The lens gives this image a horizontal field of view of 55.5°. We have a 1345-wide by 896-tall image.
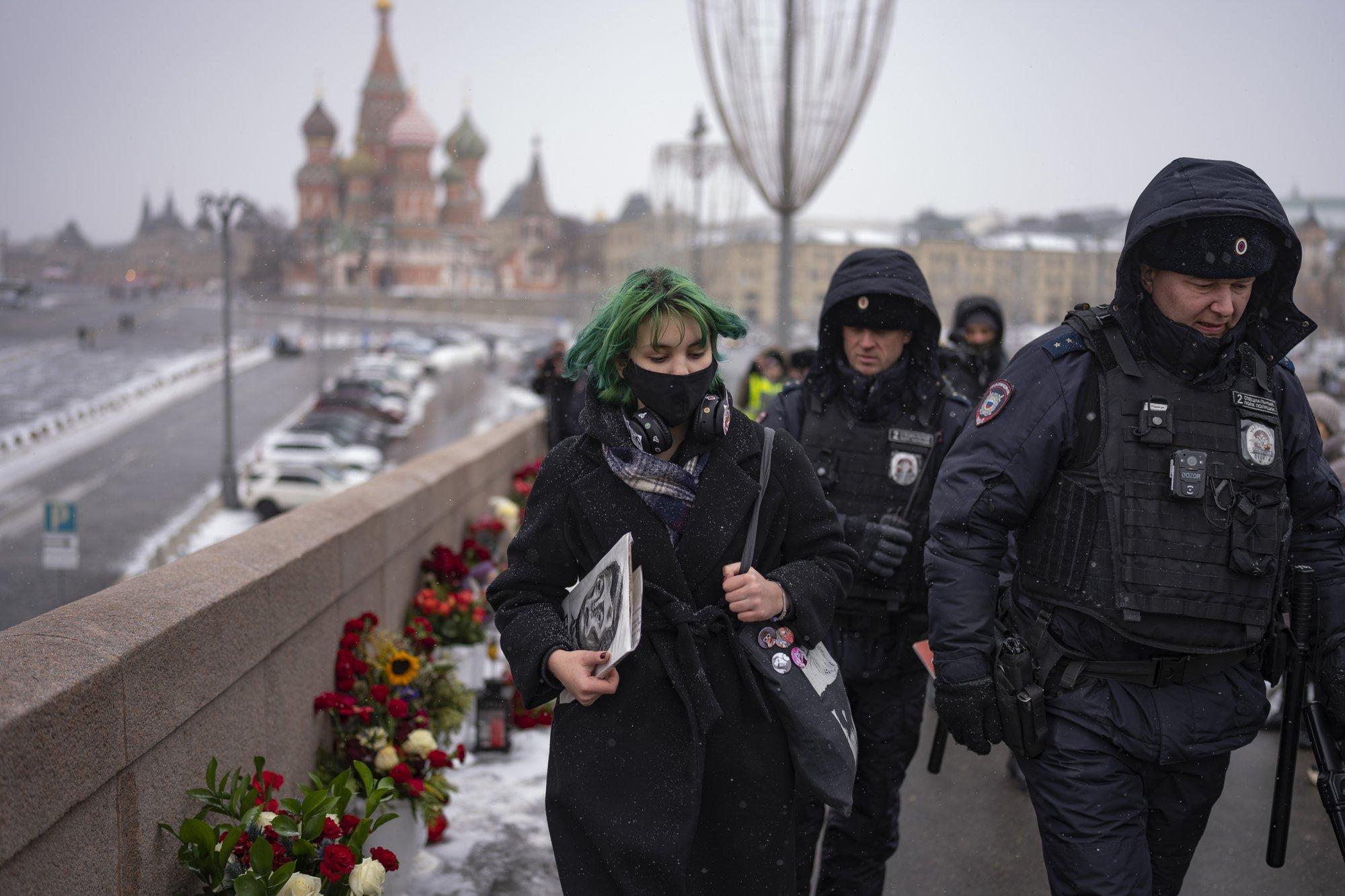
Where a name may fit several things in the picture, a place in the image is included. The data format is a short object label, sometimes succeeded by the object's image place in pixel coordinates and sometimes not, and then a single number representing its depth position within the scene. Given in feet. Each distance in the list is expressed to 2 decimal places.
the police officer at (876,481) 12.61
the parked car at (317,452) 127.34
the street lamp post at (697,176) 68.64
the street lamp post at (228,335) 110.97
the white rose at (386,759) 14.70
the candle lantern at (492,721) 19.27
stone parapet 8.09
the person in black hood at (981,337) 22.86
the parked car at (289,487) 114.01
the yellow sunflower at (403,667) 16.21
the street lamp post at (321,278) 225.56
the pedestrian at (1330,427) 19.10
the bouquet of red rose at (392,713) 14.85
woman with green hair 8.45
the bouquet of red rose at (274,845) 9.97
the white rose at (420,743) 14.89
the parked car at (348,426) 161.58
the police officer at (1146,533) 9.33
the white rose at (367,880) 10.54
